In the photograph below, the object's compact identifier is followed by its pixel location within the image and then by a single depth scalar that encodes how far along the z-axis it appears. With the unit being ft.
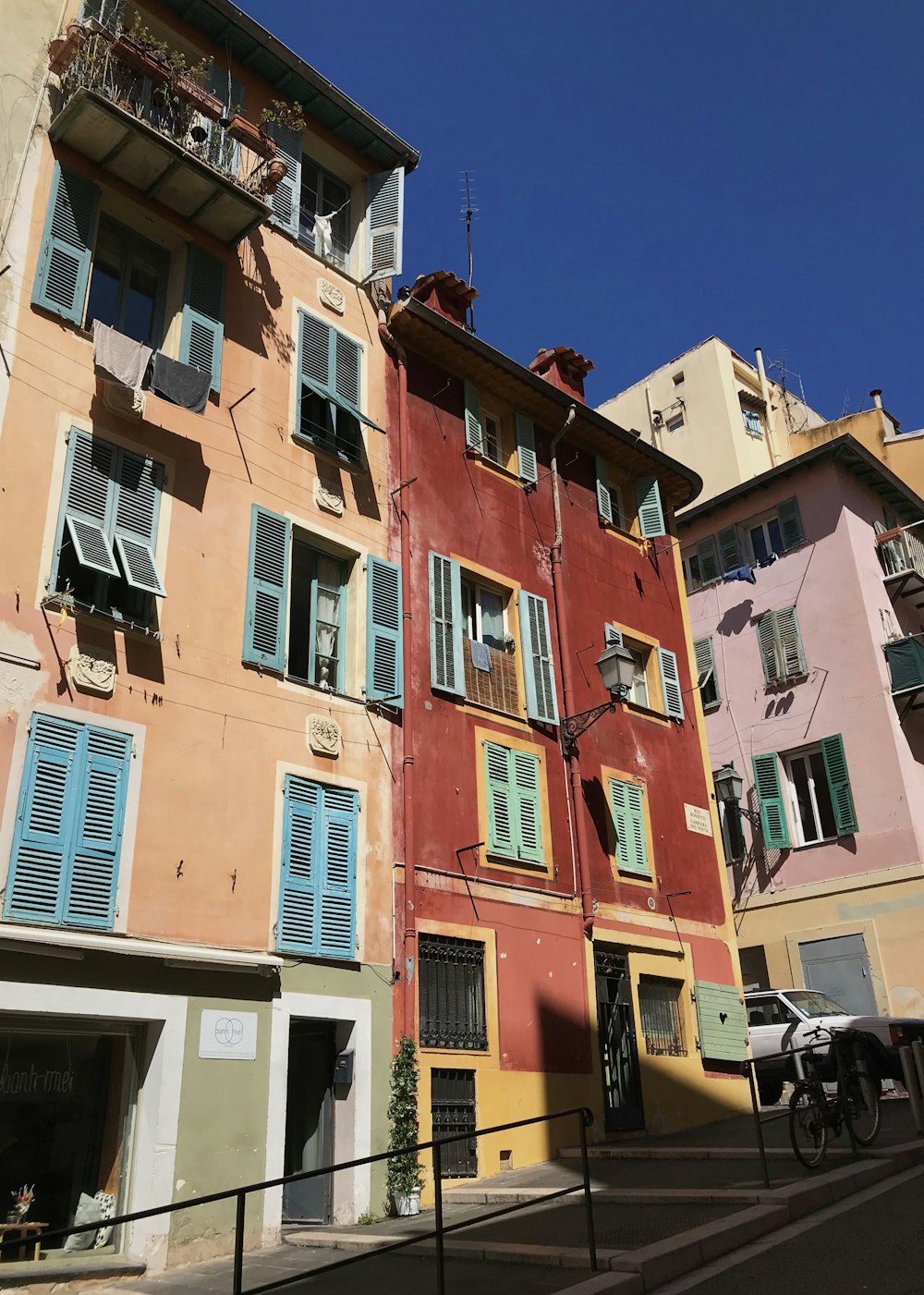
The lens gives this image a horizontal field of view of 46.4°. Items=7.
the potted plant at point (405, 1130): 37.06
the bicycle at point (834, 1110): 33.55
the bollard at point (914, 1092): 37.82
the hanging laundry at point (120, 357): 38.37
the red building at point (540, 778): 43.47
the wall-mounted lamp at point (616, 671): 48.73
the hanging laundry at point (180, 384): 40.06
